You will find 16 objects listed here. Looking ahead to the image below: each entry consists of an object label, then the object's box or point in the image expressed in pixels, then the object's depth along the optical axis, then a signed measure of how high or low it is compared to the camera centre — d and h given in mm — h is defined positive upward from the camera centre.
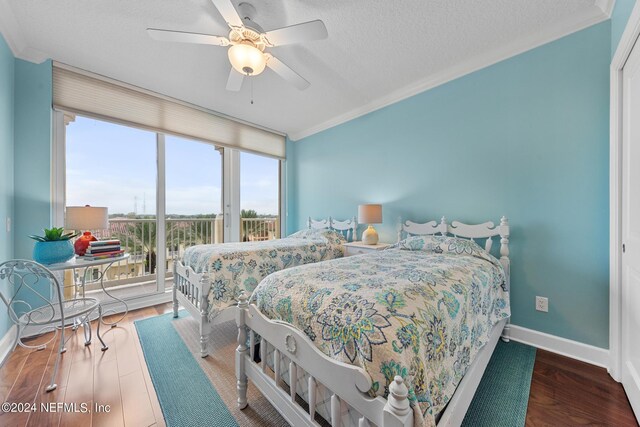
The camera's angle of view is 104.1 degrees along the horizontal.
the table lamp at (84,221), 2180 -77
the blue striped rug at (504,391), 1386 -1148
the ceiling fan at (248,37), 1615 +1201
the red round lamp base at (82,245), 2234 -295
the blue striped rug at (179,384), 1412 -1159
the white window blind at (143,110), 2590 +1260
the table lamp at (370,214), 3035 -27
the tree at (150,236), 3545 -360
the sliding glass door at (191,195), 3441 +248
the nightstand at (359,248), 2928 -430
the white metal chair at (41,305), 1579 -719
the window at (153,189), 2822 +306
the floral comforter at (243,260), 2182 -489
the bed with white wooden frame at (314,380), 817 -695
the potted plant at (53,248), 1900 -280
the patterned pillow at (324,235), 3328 -322
